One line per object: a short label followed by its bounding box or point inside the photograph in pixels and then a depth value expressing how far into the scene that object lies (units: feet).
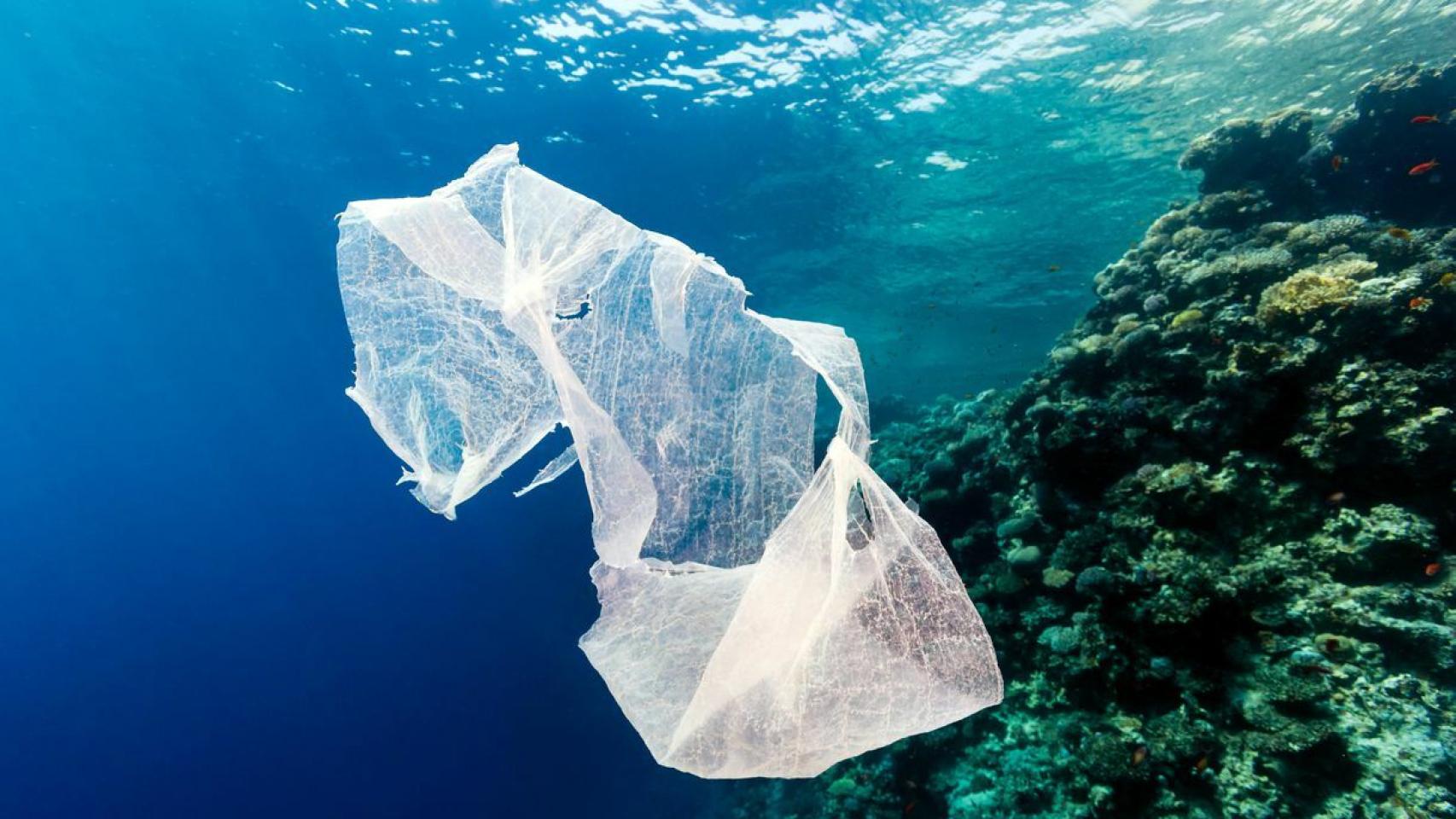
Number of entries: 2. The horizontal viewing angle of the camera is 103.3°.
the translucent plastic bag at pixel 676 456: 7.07
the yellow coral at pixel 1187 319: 18.79
